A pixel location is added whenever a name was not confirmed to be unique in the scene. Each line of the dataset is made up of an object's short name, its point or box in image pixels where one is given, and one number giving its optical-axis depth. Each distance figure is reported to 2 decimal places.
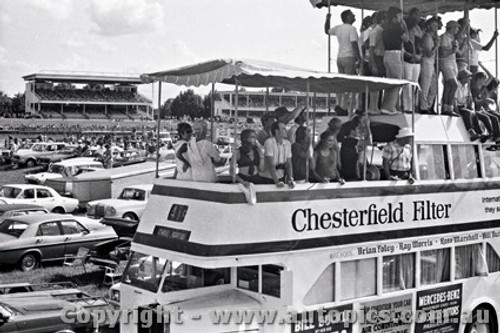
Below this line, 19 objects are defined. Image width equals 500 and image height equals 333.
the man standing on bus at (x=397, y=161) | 10.66
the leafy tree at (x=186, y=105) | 99.46
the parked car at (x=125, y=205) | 23.97
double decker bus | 9.02
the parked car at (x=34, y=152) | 45.84
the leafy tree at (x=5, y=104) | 129.39
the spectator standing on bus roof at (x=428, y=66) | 12.26
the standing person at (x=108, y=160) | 36.17
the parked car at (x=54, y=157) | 45.47
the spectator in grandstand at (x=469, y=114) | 12.21
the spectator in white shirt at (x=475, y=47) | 13.73
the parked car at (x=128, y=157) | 39.03
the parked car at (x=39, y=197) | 26.09
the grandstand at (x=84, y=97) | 110.81
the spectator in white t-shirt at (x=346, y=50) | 13.06
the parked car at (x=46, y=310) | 10.38
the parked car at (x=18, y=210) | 21.12
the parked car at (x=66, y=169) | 32.44
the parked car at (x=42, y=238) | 17.97
